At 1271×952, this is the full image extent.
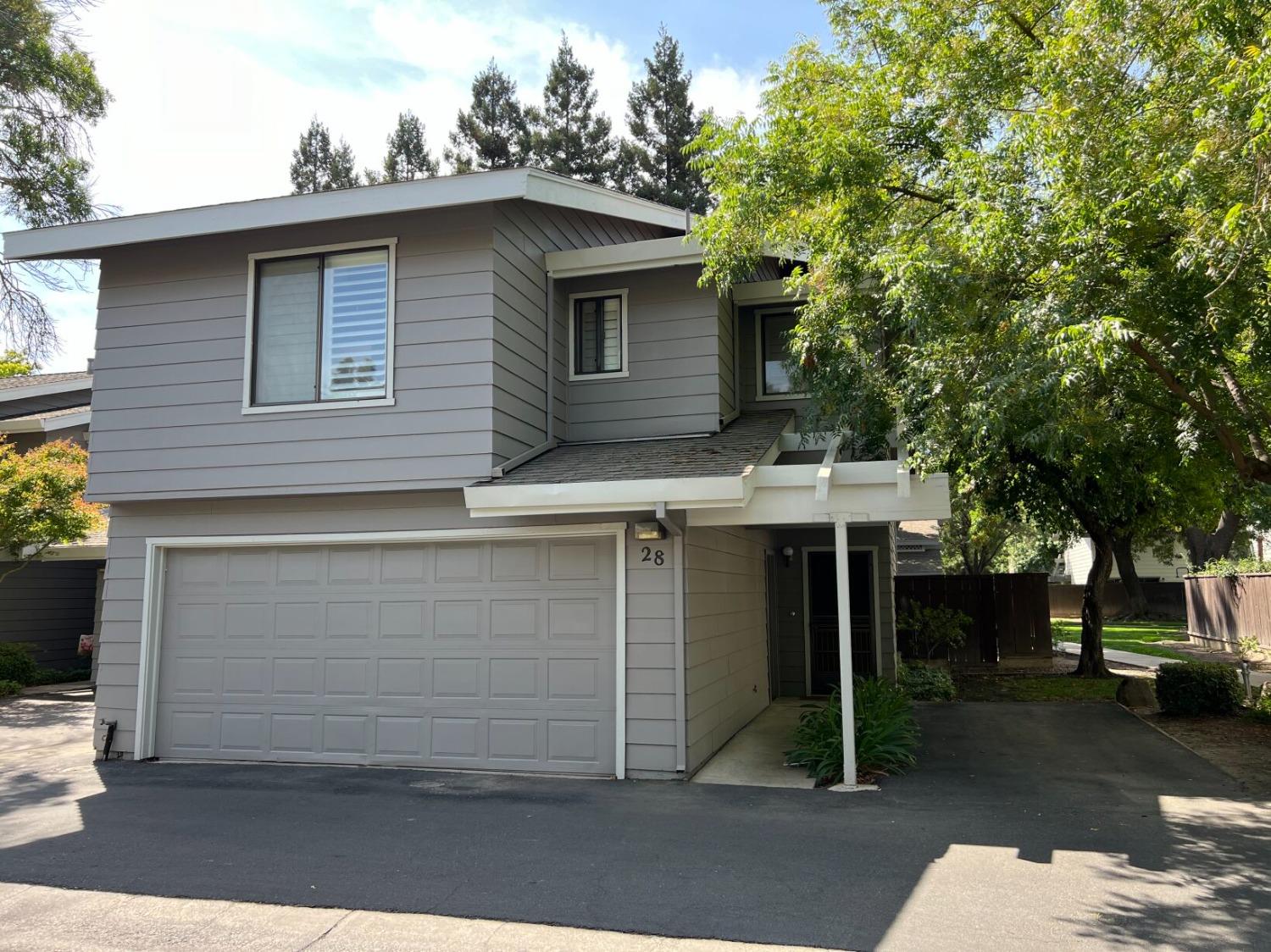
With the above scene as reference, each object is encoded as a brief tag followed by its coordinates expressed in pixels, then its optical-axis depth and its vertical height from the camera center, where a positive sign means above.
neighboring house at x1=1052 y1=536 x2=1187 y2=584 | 36.00 +0.80
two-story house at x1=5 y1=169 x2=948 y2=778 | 7.80 +0.85
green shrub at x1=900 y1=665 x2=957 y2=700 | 12.46 -1.42
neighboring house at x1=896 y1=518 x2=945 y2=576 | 23.67 +0.85
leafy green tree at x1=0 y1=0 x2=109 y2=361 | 16.98 +8.93
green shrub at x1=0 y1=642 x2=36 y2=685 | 14.52 -1.31
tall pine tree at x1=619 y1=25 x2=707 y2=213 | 25.31 +13.09
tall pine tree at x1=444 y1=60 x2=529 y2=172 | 25.81 +13.38
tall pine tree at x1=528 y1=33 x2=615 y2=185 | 25.45 +13.18
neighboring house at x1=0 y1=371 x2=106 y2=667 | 15.65 +0.13
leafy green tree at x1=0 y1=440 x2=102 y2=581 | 13.65 +1.31
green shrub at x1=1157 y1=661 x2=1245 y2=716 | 10.41 -1.25
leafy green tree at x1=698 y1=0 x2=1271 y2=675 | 6.07 +2.89
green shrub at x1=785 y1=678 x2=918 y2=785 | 7.79 -1.43
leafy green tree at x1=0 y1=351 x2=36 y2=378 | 24.29 +6.23
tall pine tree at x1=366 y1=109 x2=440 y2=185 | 26.30 +12.92
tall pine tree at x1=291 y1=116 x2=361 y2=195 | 27.75 +13.37
